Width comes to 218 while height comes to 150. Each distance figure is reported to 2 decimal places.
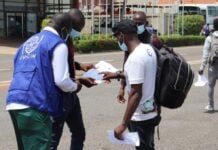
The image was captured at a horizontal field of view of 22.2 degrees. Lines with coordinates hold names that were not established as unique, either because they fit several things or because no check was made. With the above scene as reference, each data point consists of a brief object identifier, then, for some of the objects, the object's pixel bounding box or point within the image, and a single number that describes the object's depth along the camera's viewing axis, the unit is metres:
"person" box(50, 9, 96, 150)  4.95
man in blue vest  4.25
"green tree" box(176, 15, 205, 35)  39.69
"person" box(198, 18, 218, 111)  9.57
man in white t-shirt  4.49
